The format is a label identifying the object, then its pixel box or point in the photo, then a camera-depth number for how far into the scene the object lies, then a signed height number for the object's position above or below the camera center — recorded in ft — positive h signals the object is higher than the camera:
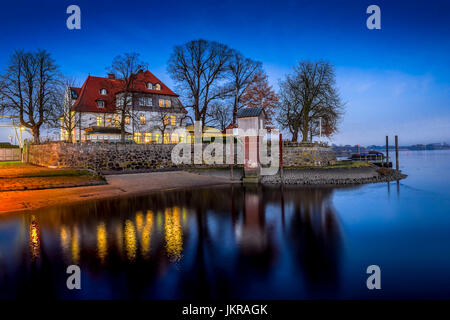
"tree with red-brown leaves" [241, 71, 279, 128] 132.57 +30.45
